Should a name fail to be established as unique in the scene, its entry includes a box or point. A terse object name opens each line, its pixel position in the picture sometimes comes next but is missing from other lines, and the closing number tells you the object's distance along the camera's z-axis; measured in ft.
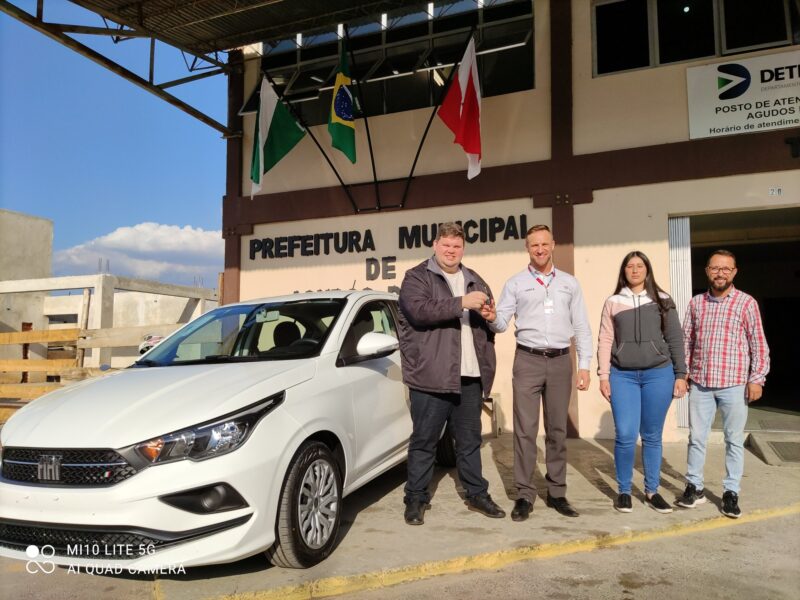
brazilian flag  27.20
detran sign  23.30
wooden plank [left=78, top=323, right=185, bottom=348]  28.60
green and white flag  28.48
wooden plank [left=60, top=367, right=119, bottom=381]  28.25
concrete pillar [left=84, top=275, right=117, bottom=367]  37.50
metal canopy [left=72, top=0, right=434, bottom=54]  26.40
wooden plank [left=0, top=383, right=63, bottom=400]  29.66
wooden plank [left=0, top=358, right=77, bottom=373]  29.81
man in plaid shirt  14.01
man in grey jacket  13.33
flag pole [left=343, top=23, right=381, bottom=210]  27.87
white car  9.39
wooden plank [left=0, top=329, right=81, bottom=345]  30.37
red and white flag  25.75
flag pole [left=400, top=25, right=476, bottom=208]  26.77
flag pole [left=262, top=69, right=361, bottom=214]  29.07
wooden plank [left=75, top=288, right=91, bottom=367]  33.68
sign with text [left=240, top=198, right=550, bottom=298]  27.14
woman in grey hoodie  14.11
